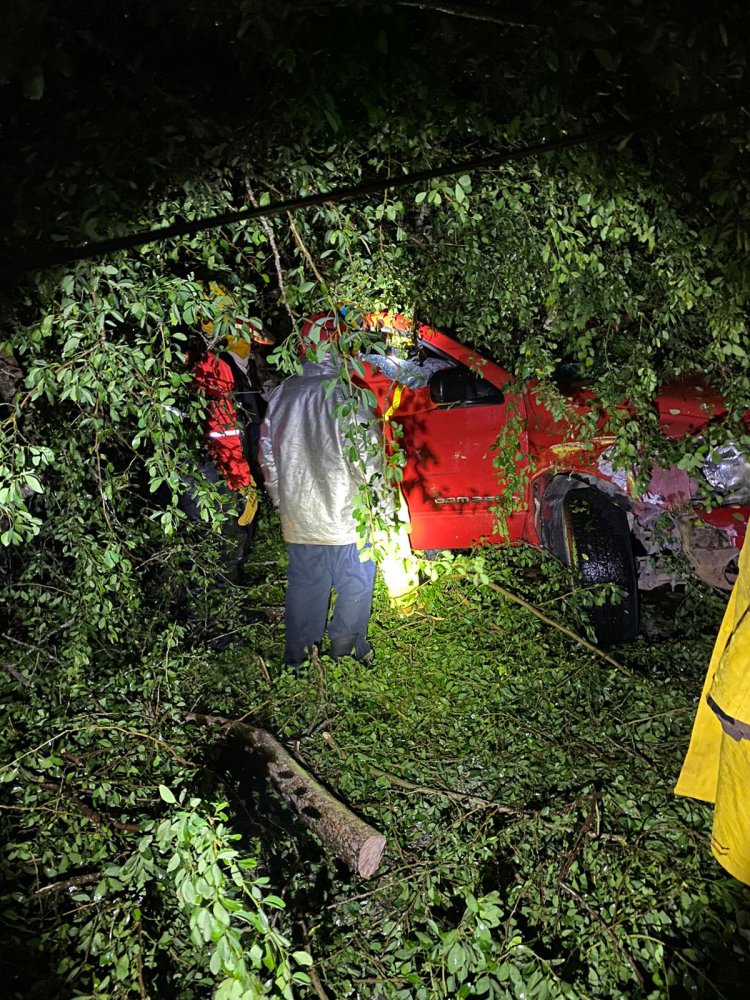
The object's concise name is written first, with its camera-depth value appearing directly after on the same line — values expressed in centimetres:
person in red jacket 377
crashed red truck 389
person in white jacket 369
